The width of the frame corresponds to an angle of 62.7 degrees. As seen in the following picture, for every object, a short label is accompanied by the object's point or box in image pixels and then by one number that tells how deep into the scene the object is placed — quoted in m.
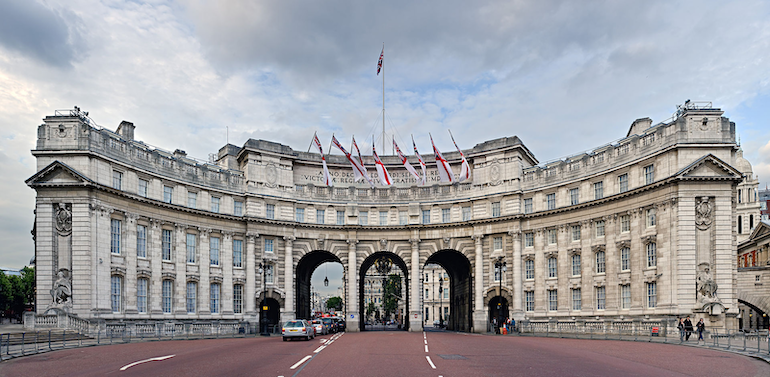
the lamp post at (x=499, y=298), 58.28
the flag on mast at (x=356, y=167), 65.78
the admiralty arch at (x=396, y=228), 46.16
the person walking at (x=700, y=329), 38.67
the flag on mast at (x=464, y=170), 64.50
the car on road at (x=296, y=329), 41.22
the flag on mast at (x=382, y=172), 66.31
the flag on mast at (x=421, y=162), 65.94
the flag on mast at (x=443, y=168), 64.56
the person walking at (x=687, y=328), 39.94
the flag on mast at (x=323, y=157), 66.11
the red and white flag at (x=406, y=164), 65.69
